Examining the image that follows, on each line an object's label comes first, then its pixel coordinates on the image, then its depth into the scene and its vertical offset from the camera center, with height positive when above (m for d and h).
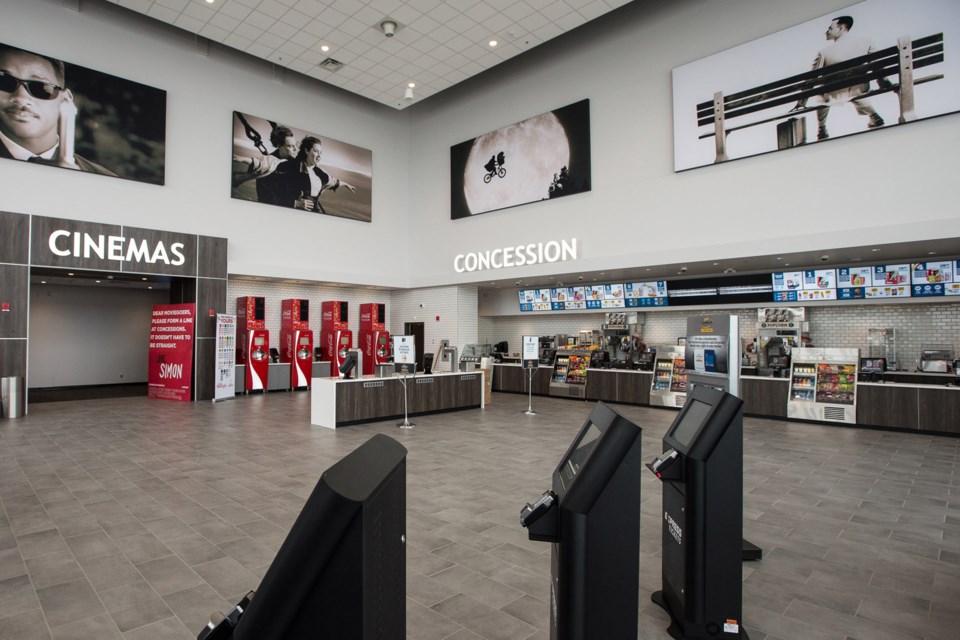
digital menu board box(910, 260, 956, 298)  7.87 +0.86
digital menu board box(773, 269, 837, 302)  8.99 +0.86
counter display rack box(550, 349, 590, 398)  11.59 -0.94
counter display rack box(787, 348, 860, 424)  8.16 -0.89
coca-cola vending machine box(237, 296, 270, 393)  12.08 -0.19
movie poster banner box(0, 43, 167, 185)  9.30 +4.32
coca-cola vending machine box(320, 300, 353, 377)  13.81 +0.02
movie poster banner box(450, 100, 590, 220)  11.37 +4.25
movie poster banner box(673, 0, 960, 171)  7.20 +4.05
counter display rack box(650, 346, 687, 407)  10.00 -0.93
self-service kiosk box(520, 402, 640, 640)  1.37 -0.56
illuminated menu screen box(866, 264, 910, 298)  8.21 +0.83
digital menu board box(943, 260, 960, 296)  7.79 +0.71
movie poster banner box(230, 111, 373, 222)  12.31 +4.38
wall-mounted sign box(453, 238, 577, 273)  11.45 +1.91
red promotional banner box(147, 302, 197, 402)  10.75 -0.35
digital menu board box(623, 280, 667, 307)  11.02 +0.89
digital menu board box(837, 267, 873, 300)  8.60 +0.87
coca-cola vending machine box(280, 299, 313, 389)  13.00 -0.16
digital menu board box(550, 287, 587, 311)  12.38 +0.88
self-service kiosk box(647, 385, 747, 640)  2.24 -0.83
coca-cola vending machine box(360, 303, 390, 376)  14.60 -0.08
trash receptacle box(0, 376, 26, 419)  8.34 -1.02
